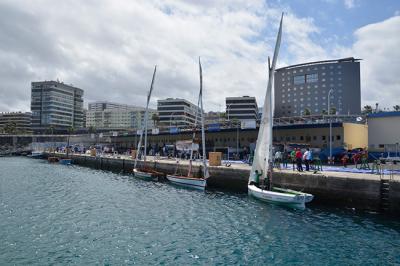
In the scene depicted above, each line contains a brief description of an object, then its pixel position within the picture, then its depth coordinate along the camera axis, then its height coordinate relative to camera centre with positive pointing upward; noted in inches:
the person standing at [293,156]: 1575.2 -13.4
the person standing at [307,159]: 1432.5 -23.5
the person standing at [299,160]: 1411.2 -27.9
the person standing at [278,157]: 1582.6 -21.0
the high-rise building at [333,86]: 7244.1 +1458.1
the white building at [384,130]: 2087.8 +147.2
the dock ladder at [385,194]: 1044.5 -118.5
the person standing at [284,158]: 1757.4 -27.0
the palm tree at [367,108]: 6156.5 +836.2
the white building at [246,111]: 7805.1 +923.9
